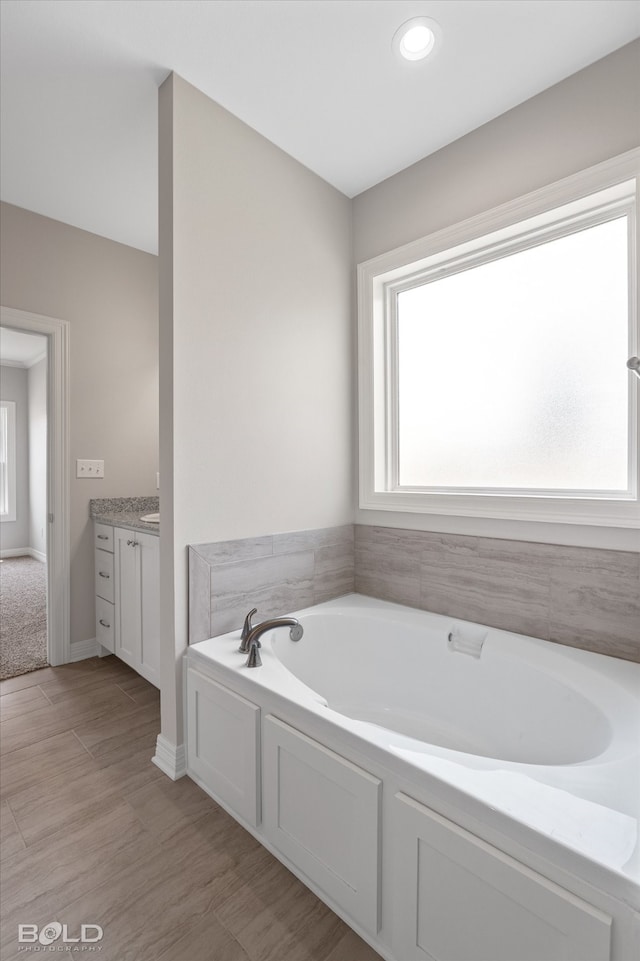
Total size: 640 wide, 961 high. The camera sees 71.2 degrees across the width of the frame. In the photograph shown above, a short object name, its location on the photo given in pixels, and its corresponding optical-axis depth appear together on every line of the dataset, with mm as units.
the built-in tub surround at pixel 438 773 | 806
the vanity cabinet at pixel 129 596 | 2158
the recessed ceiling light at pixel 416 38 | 1517
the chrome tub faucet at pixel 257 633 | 1532
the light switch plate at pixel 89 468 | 2771
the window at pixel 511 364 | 1695
